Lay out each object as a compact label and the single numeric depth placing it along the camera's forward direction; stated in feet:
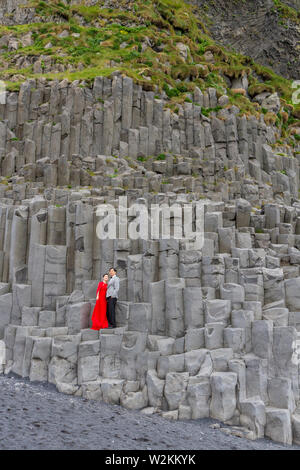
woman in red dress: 35.53
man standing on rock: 35.81
